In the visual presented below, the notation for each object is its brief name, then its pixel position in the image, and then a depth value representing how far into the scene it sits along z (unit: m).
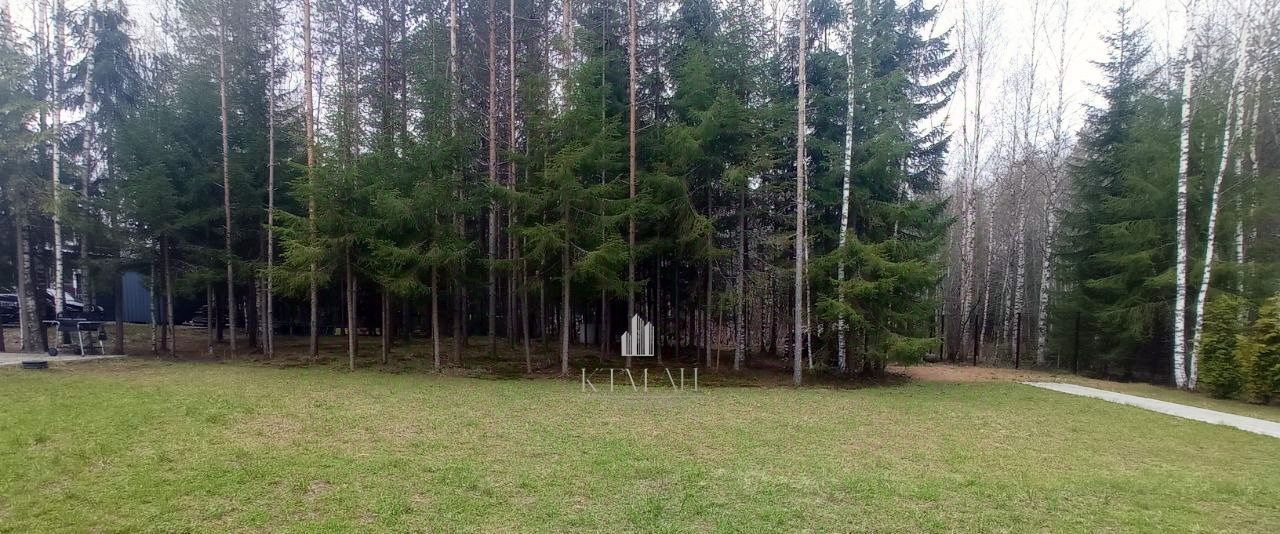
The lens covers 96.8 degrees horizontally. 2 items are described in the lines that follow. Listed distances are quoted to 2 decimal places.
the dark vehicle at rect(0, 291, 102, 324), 17.39
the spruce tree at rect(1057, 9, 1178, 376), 13.47
